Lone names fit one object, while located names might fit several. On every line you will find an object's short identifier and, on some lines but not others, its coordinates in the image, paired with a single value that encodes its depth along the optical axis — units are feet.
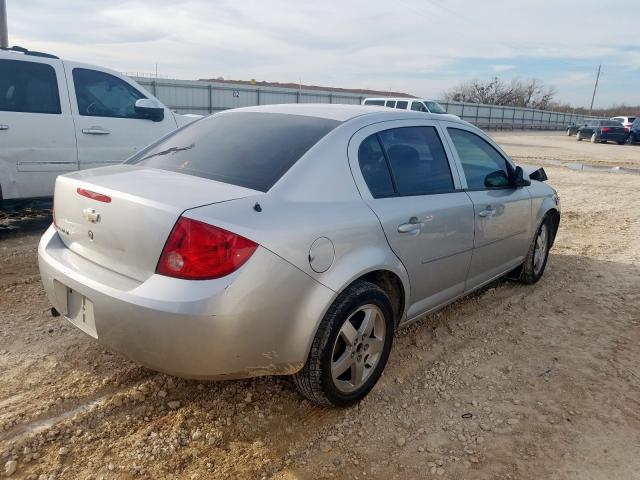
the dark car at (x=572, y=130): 127.44
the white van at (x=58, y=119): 16.88
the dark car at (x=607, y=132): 100.01
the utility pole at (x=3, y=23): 31.60
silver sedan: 7.20
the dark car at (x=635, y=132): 101.76
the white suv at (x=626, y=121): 107.02
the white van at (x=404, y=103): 74.69
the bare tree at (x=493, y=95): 199.62
